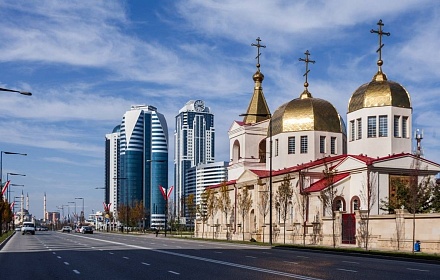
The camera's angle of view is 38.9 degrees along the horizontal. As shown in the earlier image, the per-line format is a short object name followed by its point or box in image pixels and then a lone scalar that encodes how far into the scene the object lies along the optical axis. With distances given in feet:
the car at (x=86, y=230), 334.44
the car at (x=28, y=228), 302.62
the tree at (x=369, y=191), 158.63
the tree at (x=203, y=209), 254.47
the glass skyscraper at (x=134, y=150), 650.84
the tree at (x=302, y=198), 176.84
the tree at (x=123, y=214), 402.60
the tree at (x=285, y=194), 179.83
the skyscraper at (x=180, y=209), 427.58
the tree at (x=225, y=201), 230.91
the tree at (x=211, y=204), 243.60
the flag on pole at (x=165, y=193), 218.54
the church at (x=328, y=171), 145.28
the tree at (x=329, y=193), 149.58
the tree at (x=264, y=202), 201.06
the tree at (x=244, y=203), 211.00
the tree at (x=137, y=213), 391.86
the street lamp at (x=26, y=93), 91.89
